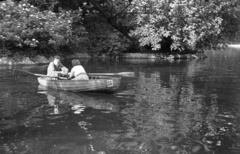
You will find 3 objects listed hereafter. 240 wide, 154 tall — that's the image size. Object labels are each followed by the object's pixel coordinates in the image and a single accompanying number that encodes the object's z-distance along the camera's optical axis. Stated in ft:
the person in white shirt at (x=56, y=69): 48.44
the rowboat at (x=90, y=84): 41.98
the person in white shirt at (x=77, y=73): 44.24
